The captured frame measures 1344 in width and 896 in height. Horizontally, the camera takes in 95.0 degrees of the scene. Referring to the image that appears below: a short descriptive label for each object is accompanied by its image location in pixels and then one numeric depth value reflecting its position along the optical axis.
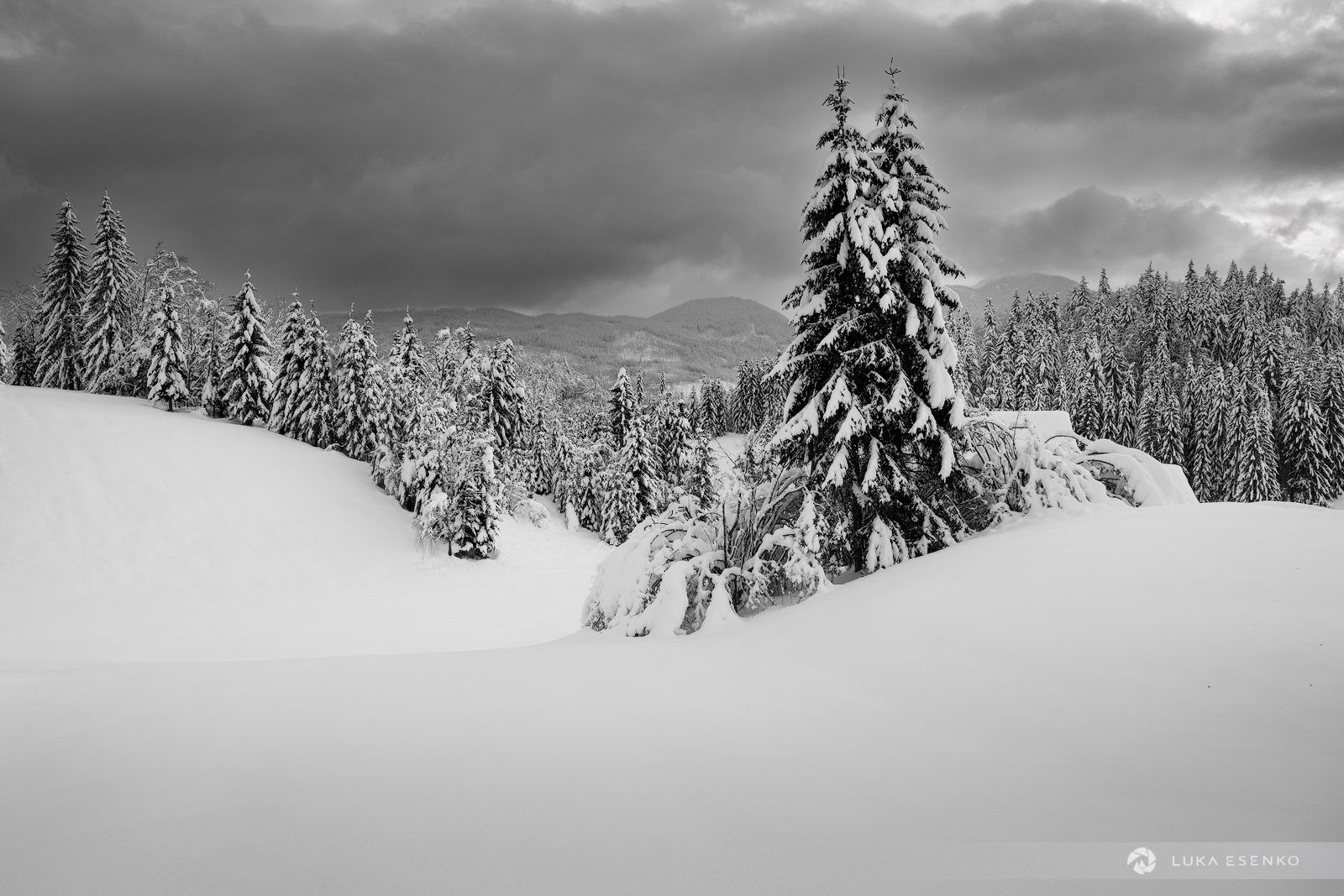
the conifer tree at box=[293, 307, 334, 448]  45.31
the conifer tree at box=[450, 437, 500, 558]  35.56
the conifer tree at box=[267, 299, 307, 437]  45.22
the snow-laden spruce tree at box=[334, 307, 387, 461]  44.72
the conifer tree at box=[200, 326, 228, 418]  47.94
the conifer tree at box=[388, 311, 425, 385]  45.97
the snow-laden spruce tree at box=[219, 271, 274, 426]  44.00
